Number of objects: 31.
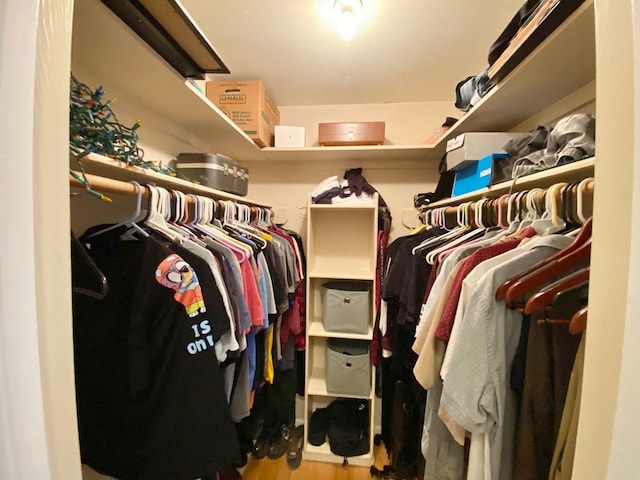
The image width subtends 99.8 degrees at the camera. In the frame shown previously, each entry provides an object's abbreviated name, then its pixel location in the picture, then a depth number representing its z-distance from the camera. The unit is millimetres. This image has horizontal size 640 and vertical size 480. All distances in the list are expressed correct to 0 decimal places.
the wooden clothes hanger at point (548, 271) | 541
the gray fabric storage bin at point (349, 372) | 1660
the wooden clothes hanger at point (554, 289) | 532
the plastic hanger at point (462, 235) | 1000
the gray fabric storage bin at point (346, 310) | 1645
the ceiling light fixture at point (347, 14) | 976
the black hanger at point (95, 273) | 601
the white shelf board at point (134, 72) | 686
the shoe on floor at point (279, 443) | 1704
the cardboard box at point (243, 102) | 1467
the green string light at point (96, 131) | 581
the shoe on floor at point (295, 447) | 1662
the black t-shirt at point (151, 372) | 676
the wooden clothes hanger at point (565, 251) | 548
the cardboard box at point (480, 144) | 1061
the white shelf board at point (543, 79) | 656
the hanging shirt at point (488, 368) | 619
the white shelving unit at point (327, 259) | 1794
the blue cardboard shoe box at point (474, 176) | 972
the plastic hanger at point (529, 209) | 738
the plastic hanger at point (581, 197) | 566
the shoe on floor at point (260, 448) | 1698
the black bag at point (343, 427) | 1691
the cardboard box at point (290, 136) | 1642
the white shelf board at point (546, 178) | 572
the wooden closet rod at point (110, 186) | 548
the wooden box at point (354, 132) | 1577
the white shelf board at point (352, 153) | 1568
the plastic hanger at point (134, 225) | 722
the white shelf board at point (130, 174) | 612
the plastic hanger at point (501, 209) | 856
